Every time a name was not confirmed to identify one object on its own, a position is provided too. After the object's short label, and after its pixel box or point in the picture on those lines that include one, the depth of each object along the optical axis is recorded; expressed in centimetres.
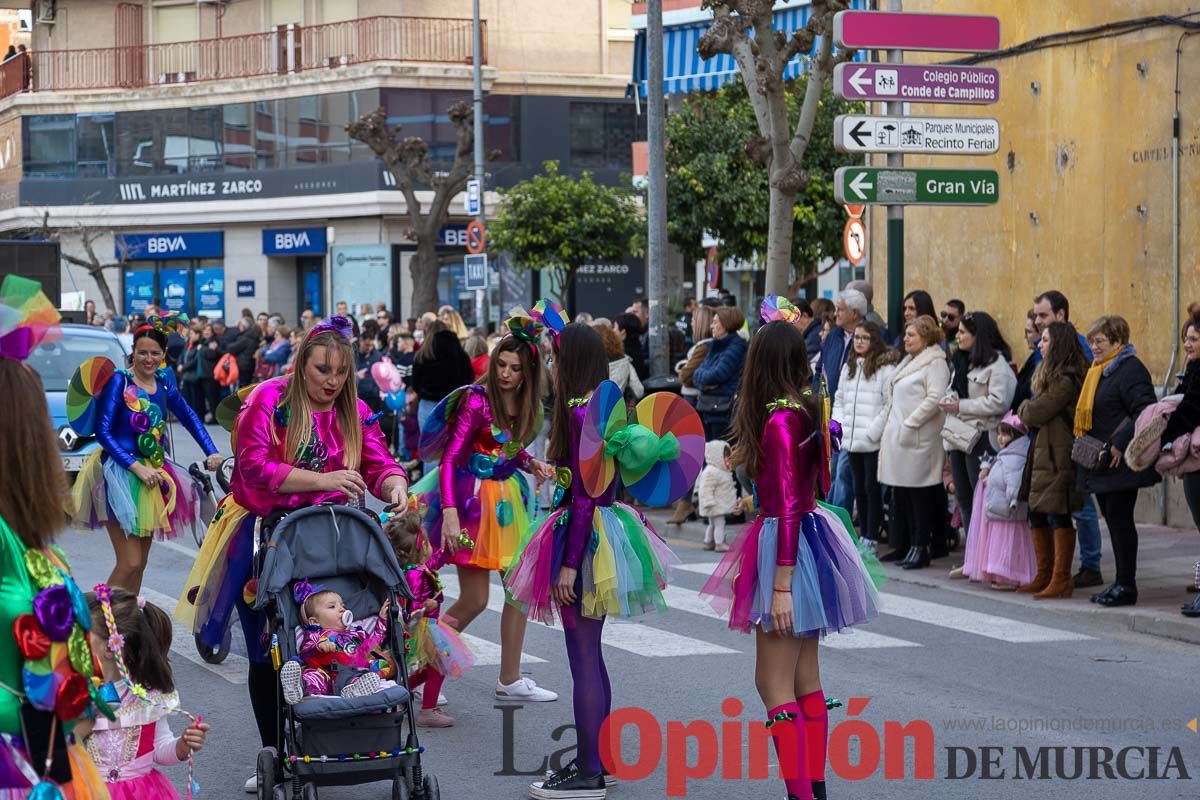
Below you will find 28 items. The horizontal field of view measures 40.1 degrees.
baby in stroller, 586
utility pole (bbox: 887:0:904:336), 1391
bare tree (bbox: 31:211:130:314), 4366
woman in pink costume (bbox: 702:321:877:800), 586
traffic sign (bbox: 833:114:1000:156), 1334
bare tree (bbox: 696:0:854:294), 1634
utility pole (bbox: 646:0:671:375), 1777
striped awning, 2873
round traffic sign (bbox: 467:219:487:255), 2903
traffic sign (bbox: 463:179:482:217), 3084
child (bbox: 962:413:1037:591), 1153
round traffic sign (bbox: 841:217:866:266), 1980
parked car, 1639
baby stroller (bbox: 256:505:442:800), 568
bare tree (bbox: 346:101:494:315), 3584
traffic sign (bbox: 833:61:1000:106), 1311
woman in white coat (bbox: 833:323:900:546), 1282
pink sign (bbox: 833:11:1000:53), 1315
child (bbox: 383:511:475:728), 749
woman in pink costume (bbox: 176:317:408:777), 624
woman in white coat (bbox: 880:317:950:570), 1243
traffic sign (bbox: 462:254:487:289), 2841
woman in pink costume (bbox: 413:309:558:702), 755
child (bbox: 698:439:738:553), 1373
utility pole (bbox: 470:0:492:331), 3136
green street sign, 1354
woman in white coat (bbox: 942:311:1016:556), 1202
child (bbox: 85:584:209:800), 480
